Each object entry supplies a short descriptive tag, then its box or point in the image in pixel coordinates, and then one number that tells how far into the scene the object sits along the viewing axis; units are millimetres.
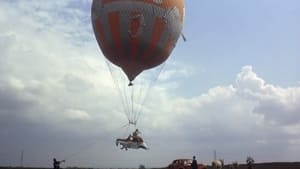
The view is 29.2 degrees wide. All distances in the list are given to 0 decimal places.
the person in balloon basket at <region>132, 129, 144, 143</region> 40531
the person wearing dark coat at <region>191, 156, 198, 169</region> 39397
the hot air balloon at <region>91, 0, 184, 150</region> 38281
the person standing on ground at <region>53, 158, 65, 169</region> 40344
